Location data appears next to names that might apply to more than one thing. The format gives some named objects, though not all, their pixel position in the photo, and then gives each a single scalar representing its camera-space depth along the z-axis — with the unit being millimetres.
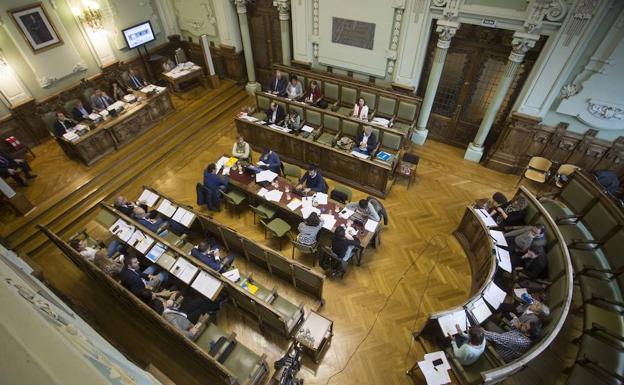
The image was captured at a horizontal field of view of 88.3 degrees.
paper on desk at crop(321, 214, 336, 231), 5734
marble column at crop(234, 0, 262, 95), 9227
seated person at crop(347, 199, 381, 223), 5780
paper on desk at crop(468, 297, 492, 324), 4582
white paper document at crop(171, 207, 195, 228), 5926
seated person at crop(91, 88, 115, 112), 8602
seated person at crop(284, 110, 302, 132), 8045
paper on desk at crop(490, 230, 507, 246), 5469
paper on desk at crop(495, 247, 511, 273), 5098
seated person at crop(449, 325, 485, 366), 4016
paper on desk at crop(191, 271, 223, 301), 4707
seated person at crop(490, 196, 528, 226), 5883
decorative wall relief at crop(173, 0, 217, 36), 9828
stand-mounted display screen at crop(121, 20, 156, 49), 9336
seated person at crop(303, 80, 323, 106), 8727
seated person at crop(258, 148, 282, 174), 7043
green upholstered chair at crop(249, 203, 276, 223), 6190
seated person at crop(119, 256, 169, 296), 4824
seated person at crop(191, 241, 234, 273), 5195
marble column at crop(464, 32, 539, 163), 6246
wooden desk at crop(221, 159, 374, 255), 5695
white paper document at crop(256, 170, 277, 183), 6621
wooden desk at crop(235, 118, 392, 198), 7066
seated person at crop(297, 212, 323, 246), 5562
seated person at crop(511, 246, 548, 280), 5180
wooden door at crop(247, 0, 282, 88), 9304
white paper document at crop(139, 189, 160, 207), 6342
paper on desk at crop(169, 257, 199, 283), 4906
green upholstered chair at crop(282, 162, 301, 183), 7091
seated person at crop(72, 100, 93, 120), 8266
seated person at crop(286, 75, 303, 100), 8945
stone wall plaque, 7852
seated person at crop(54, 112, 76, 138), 7700
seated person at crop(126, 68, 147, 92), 9516
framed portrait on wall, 7438
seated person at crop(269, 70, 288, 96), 9148
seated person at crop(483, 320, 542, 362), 4242
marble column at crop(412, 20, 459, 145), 6832
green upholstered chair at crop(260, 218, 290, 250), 6035
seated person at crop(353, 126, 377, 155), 7363
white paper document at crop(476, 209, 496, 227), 5802
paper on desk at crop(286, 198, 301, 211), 6088
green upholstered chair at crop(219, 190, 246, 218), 6636
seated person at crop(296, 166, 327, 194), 6418
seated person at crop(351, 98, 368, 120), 7980
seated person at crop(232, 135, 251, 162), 7285
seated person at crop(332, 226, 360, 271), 5215
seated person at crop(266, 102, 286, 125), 8273
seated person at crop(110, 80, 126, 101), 9109
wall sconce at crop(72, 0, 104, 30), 8367
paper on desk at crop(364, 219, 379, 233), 5699
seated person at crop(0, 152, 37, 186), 7128
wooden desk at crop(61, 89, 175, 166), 7828
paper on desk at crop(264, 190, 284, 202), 6293
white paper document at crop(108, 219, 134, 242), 5568
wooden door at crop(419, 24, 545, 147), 6934
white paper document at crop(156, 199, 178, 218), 6098
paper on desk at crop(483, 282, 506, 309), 4730
